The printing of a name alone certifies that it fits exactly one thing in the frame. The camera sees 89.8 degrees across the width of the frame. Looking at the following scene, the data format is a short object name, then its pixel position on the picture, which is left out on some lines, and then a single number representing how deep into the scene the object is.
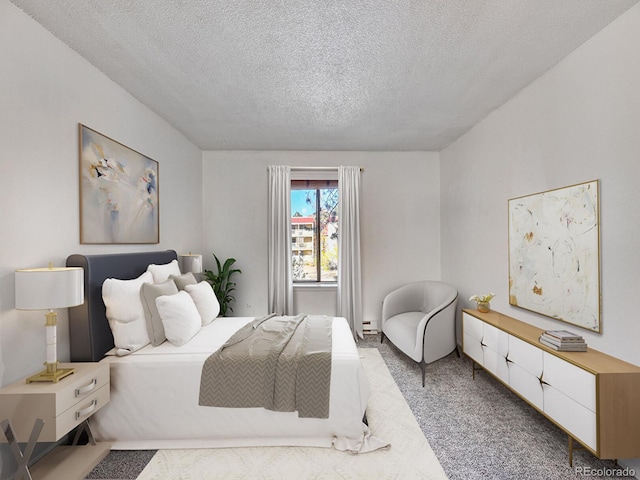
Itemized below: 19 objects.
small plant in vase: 3.31
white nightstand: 1.69
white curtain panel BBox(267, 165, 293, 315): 4.79
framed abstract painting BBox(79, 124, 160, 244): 2.46
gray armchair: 3.36
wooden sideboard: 1.78
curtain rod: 4.86
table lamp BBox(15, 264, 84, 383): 1.72
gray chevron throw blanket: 2.24
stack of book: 2.13
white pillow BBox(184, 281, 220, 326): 3.14
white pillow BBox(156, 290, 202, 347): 2.58
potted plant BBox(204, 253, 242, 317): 4.54
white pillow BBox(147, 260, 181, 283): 3.04
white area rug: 1.98
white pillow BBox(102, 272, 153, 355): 2.38
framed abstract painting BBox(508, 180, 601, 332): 2.20
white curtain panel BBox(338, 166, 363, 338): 4.79
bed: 2.26
